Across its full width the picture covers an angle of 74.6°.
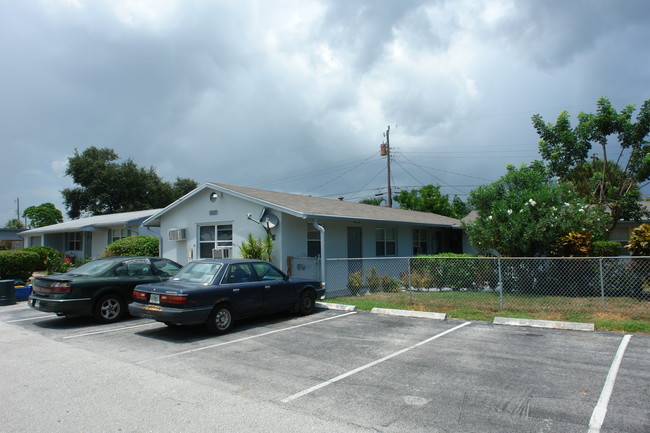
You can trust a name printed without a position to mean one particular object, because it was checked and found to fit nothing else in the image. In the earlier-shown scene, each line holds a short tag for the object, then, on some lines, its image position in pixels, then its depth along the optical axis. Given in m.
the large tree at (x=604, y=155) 16.22
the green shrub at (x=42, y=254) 20.20
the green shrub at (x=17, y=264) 18.00
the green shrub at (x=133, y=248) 19.67
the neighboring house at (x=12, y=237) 38.28
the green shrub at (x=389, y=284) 13.41
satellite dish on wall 13.50
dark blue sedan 8.04
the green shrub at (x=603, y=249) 13.15
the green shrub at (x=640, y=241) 11.55
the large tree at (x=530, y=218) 13.02
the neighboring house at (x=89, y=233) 24.35
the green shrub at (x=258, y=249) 13.44
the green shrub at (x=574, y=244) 12.88
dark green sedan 9.26
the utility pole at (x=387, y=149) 31.58
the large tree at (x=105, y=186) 46.16
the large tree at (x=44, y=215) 57.24
